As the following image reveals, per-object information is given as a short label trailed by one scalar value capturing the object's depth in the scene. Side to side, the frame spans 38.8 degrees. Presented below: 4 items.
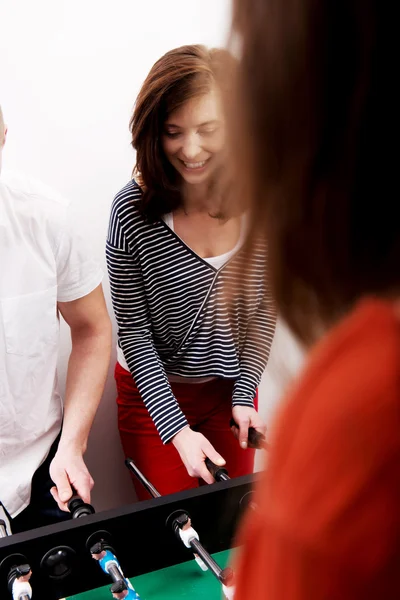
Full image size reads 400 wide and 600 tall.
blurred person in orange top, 0.29
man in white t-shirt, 1.42
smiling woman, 1.43
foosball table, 0.96
